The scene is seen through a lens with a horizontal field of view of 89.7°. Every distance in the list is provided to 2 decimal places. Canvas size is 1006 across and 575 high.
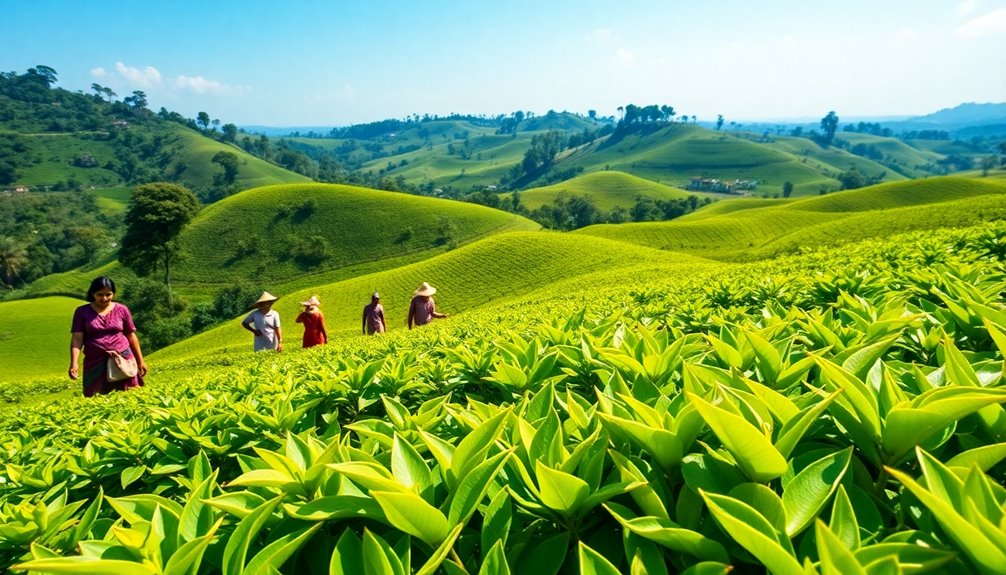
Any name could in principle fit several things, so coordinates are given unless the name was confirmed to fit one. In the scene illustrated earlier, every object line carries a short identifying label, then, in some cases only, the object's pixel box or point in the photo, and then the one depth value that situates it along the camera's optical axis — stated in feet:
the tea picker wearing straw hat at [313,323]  37.96
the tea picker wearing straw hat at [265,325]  35.99
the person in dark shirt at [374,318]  43.94
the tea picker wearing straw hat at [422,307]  43.34
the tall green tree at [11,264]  267.39
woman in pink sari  24.31
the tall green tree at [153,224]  174.70
